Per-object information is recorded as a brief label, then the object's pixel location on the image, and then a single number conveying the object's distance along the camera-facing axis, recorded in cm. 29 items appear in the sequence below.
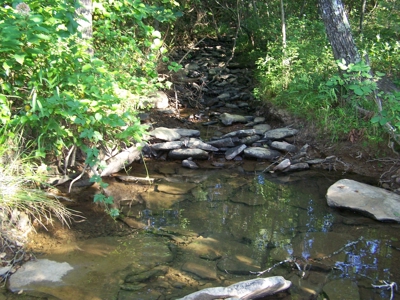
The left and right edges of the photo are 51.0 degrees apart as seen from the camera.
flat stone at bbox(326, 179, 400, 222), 472
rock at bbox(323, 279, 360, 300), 342
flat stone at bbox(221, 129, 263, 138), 716
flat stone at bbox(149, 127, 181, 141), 685
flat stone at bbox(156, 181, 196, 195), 540
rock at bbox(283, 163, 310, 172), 618
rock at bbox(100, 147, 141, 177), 567
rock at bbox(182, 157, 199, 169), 626
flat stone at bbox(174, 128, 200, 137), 721
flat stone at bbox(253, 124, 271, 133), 750
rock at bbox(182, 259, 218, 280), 366
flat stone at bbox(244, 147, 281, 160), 657
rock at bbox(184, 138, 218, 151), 672
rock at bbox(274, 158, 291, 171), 618
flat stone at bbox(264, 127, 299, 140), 695
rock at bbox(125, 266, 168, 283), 357
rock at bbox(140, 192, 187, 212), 499
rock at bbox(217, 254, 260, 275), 375
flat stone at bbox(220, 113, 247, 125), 801
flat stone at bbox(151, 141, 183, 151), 656
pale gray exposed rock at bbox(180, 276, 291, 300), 315
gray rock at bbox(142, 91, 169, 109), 813
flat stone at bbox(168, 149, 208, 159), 647
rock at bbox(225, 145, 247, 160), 660
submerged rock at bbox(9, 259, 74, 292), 342
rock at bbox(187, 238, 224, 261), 397
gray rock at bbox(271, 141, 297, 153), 663
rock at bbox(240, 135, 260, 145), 700
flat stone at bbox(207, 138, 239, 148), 691
